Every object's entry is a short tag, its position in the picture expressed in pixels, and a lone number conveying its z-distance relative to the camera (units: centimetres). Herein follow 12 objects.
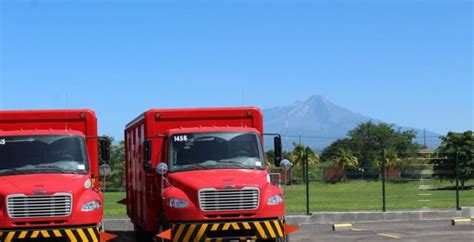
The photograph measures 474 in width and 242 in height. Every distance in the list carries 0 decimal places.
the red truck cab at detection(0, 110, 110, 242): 1229
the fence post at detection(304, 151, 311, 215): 2319
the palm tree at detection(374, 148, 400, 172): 2517
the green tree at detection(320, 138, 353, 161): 12585
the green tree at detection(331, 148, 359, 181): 2968
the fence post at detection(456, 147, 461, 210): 2458
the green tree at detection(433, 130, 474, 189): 2561
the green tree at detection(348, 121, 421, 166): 13650
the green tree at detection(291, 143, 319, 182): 10306
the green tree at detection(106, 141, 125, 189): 3259
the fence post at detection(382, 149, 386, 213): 2352
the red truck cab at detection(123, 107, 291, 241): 1264
